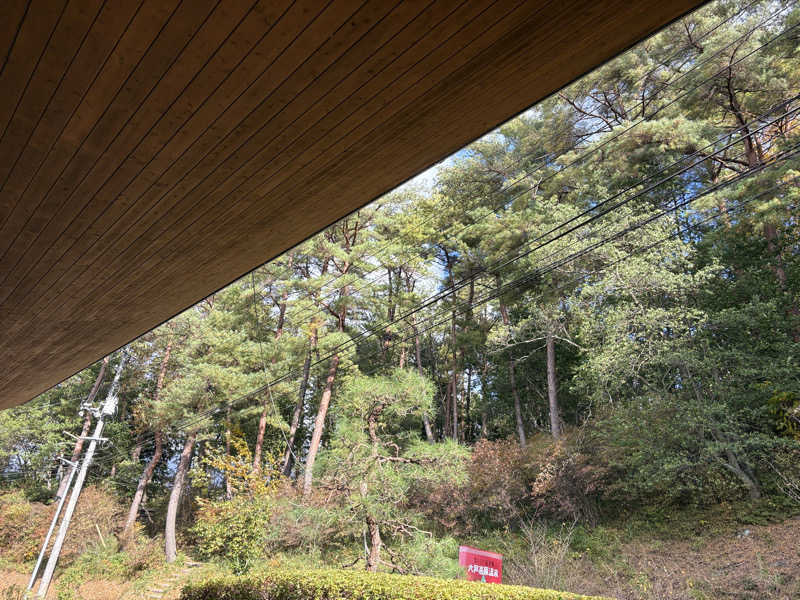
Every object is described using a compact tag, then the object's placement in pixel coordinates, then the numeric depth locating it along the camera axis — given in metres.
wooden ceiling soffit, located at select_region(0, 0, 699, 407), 1.09
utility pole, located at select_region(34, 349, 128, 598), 8.47
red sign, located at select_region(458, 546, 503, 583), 5.45
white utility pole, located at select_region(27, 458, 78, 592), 9.28
